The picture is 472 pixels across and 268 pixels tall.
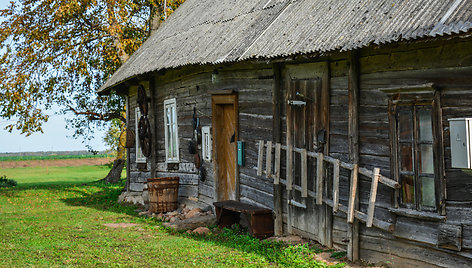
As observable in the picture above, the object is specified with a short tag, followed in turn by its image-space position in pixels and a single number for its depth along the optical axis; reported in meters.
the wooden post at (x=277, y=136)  9.05
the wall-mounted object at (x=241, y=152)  10.38
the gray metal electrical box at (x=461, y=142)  5.69
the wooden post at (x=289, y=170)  8.64
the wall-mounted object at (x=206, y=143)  11.56
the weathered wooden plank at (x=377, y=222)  6.92
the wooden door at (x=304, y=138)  8.34
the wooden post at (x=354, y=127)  7.41
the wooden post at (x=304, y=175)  8.25
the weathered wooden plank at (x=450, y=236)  6.12
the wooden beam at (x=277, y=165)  9.02
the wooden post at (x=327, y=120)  8.04
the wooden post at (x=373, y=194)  6.86
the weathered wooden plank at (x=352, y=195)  7.26
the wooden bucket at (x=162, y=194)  12.48
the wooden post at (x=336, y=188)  7.56
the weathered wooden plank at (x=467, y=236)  6.07
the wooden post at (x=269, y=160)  9.12
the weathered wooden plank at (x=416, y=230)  6.44
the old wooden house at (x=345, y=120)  6.28
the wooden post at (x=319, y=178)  7.92
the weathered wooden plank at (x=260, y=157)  9.35
